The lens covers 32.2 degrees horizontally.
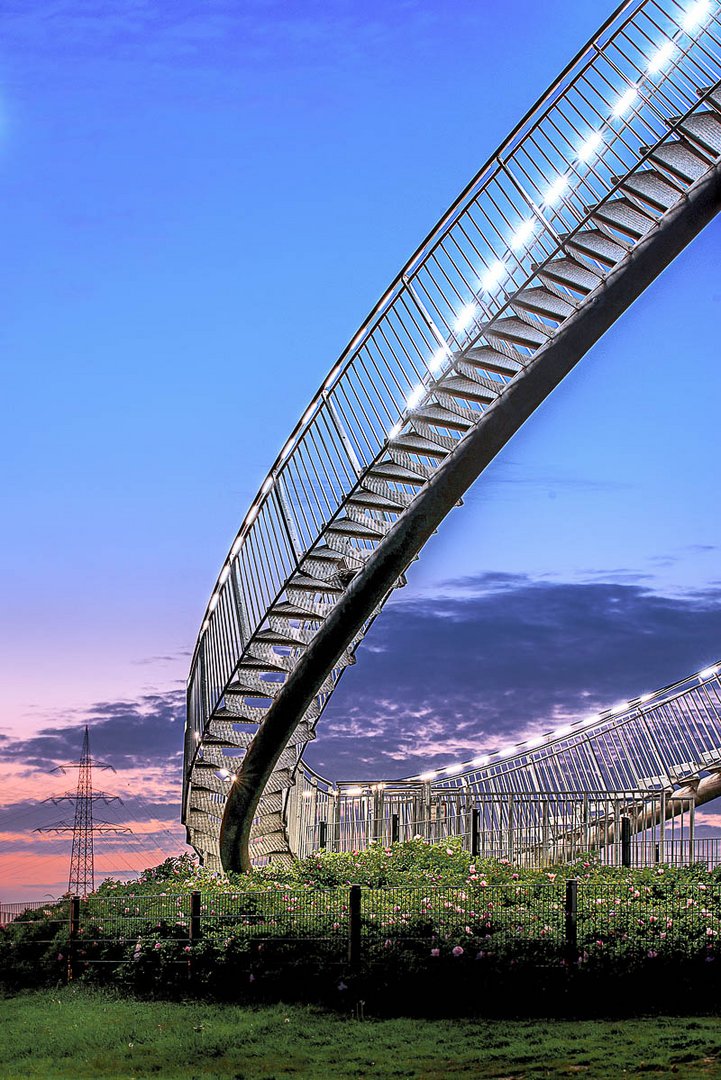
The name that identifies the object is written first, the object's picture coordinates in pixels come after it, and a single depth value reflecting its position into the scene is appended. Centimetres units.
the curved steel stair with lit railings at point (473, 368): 1617
